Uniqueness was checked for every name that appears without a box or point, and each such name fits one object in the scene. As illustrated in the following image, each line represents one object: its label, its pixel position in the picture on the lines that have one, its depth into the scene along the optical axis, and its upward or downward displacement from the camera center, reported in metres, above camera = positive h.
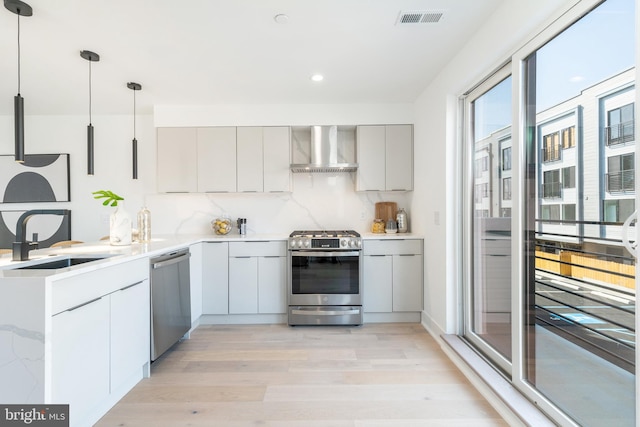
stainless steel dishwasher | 2.38 -0.70
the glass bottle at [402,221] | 3.79 -0.10
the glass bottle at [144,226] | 2.96 -0.11
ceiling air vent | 1.99 +1.25
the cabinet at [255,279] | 3.37 -0.69
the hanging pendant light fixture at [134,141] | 3.02 +0.71
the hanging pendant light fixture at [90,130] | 2.41 +0.66
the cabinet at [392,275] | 3.37 -0.66
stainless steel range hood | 3.61 +0.76
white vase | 2.62 -0.11
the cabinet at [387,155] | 3.65 +0.66
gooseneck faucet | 1.86 -0.18
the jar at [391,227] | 3.74 -0.17
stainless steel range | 3.28 -0.69
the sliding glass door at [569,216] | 1.30 -0.02
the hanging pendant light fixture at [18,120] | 1.73 +0.52
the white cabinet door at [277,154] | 3.64 +0.68
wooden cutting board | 3.92 +0.04
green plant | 2.60 +0.14
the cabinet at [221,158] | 3.64 +0.64
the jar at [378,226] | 3.81 -0.16
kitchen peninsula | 1.41 -0.58
